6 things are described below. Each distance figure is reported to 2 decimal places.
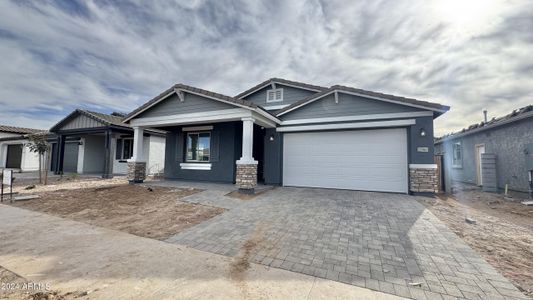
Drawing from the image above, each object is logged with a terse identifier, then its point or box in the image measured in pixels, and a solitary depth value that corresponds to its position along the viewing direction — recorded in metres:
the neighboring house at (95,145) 13.61
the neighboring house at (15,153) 19.61
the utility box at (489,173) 10.58
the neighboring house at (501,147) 9.25
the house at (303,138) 8.20
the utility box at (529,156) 8.75
